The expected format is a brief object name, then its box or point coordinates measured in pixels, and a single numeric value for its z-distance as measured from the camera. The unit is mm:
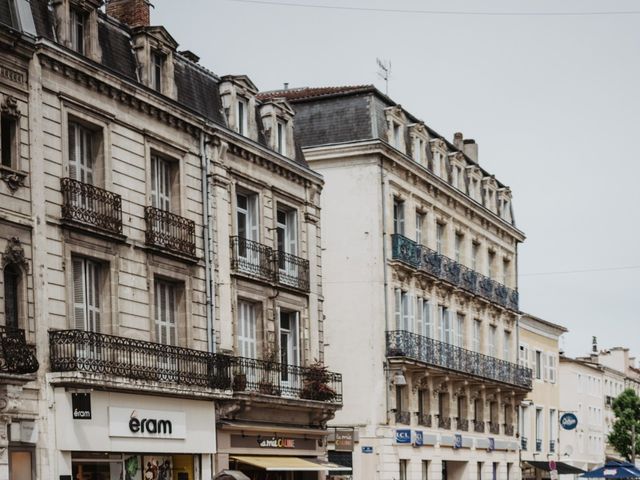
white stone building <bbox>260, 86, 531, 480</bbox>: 41094
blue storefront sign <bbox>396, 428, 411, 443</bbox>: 41438
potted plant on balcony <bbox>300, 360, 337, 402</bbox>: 34469
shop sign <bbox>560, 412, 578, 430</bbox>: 46559
